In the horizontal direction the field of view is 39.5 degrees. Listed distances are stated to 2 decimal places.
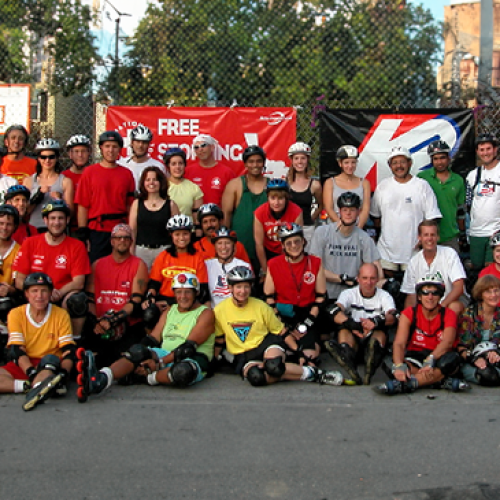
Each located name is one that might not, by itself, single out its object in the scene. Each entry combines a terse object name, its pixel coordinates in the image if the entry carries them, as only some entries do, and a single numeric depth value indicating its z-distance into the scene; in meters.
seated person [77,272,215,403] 5.09
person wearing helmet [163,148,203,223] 6.88
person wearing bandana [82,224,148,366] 5.98
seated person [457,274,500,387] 5.51
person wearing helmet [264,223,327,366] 6.21
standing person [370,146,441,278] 6.93
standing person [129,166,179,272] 6.52
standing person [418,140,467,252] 7.08
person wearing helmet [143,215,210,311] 6.19
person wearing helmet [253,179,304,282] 6.58
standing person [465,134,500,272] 6.98
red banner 7.98
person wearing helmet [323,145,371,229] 7.05
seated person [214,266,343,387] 5.55
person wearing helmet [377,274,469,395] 5.34
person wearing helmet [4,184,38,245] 6.53
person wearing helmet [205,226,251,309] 6.30
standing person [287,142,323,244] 7.00
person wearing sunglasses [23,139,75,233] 6.80
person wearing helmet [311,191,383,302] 6.61
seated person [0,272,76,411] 5.20
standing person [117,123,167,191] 7.03
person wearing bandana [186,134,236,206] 7.19
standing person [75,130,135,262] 6.70
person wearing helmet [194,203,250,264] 6.54
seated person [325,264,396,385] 5.59
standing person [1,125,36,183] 7.17
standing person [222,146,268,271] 6.95
